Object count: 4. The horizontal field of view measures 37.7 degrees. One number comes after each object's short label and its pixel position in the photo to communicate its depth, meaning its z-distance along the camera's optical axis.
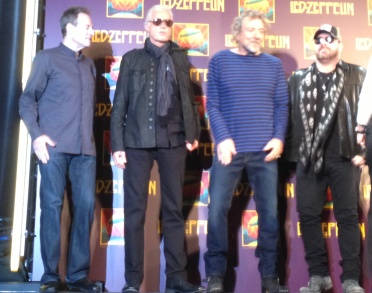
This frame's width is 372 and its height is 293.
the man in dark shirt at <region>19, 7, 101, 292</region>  3.23
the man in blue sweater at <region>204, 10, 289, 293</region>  3.27
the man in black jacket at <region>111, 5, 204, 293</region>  3.24
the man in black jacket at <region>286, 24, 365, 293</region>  3.40
